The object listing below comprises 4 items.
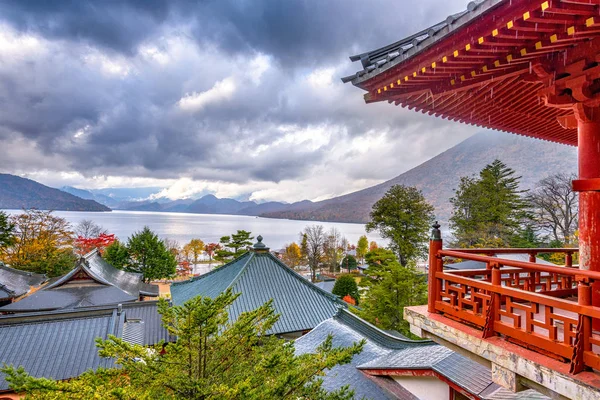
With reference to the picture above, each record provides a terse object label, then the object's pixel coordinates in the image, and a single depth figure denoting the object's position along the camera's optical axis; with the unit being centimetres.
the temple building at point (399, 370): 372
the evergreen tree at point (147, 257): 2572
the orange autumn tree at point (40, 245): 2362
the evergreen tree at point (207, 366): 276
